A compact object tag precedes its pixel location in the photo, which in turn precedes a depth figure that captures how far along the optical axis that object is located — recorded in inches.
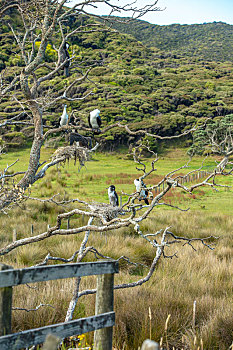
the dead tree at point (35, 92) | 537.9
